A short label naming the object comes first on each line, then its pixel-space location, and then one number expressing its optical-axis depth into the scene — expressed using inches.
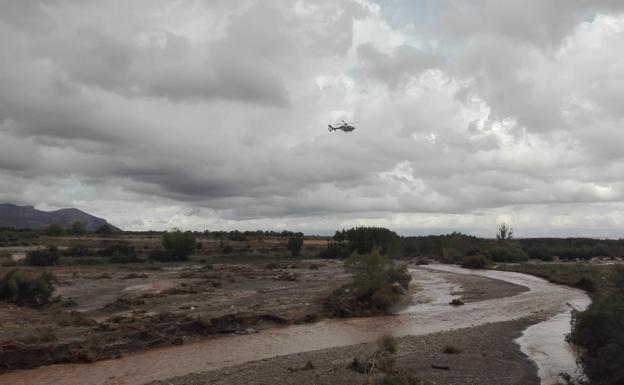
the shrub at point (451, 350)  851.4
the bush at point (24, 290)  1439.5
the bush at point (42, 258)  2815.0
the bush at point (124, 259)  3334.2
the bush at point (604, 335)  572.1
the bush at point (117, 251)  3622.0
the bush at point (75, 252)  3476.1
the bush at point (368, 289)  1437.0
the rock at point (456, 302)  1608.0
